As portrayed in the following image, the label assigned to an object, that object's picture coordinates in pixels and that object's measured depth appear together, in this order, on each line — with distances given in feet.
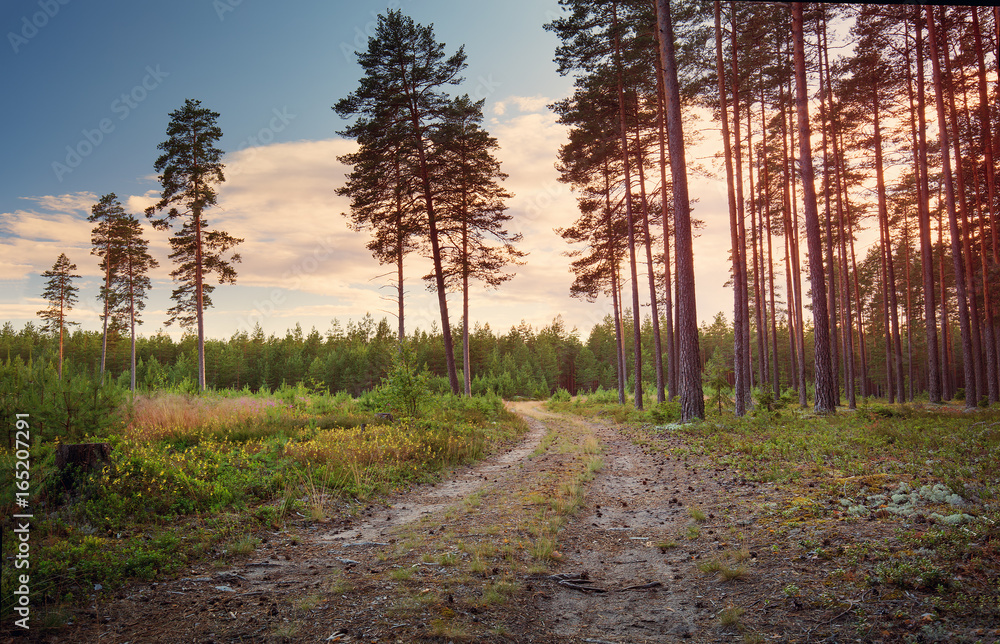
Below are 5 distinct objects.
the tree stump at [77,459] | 21.40
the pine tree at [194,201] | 88.84
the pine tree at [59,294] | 144.46
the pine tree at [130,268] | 131.03
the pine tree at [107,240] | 129.18
